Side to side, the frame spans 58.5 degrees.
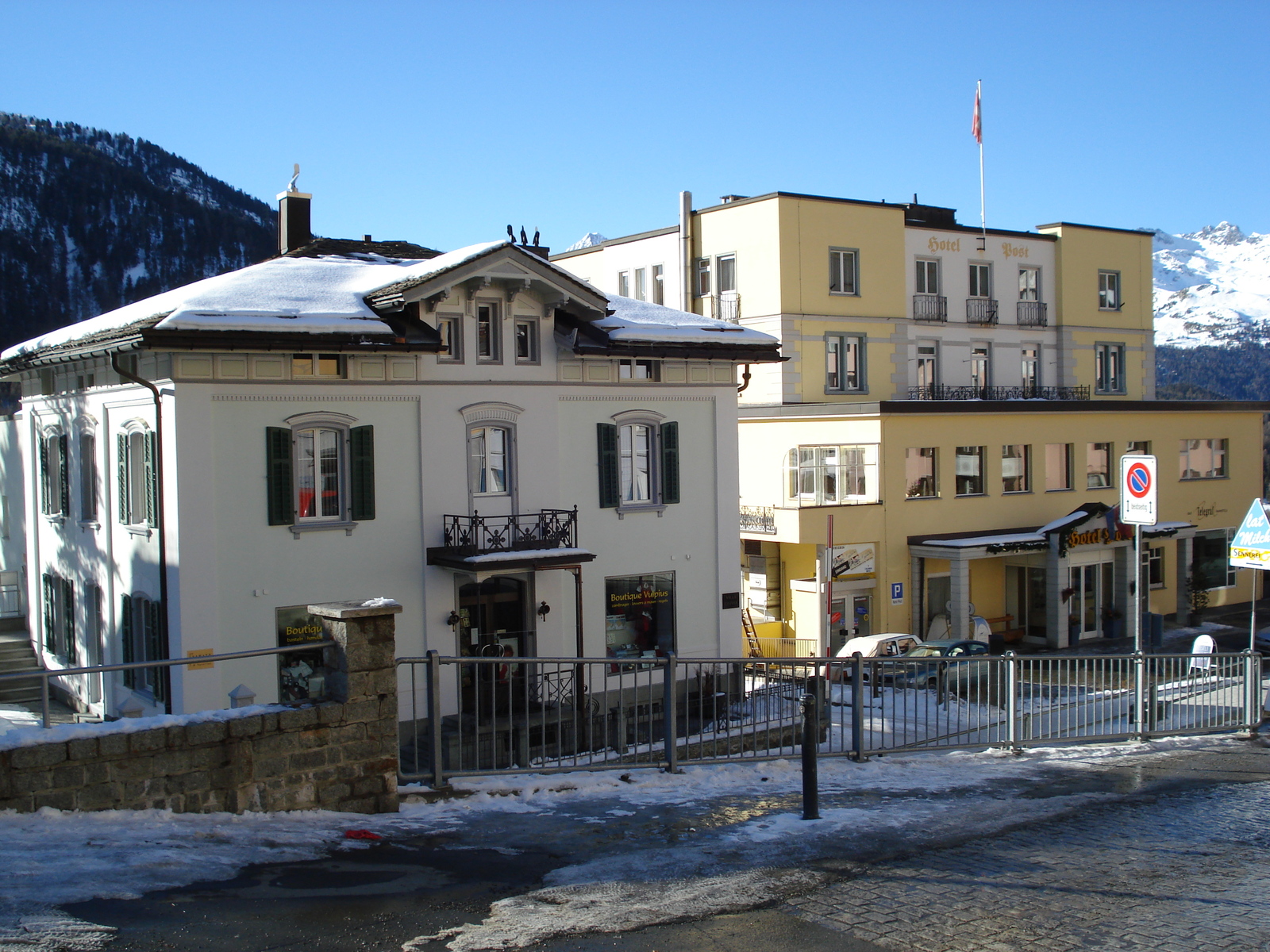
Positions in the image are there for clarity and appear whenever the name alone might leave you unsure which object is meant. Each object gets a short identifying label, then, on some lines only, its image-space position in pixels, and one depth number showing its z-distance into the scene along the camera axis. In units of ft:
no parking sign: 50.21
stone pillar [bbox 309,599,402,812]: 31.27
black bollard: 30.86
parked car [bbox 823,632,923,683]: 96.27
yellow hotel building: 110.22
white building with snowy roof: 63.00
